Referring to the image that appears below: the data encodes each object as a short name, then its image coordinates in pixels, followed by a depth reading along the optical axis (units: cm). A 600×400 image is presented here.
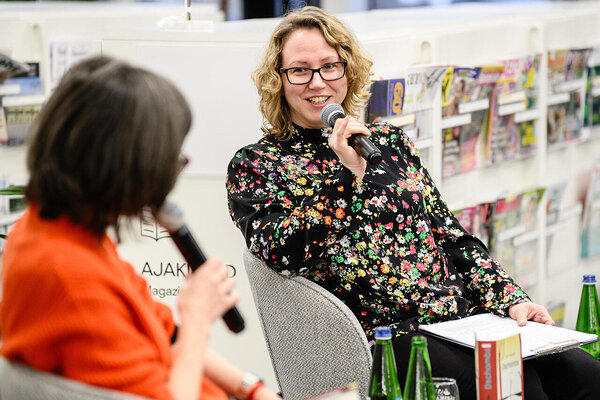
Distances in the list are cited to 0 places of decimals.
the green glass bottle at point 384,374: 322
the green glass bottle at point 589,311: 429
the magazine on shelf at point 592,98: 780
